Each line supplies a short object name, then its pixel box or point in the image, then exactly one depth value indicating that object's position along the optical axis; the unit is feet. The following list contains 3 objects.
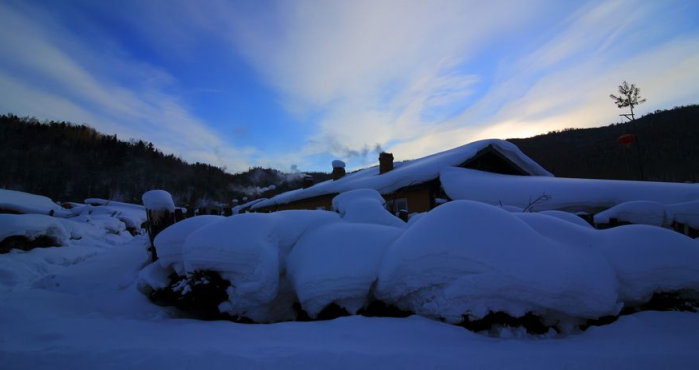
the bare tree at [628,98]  84.53
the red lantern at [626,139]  60.75
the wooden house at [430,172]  41.06
